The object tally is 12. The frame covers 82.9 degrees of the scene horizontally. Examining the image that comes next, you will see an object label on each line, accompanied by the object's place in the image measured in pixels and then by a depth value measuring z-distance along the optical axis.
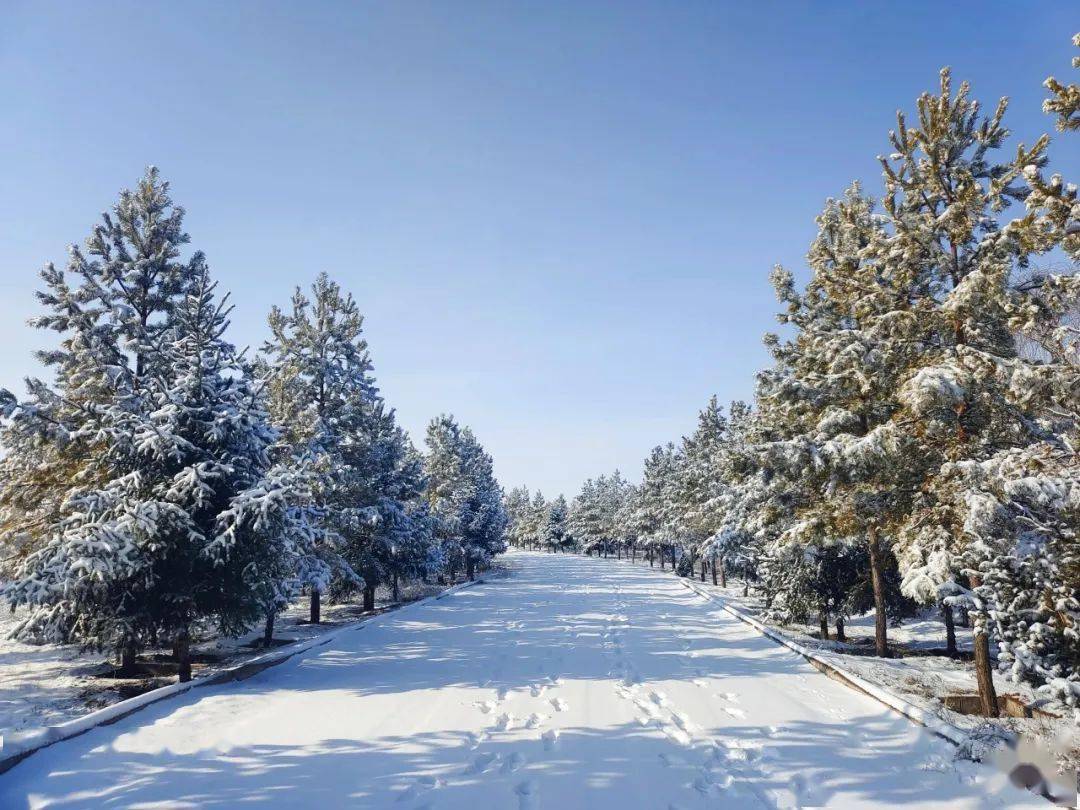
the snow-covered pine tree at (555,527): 102.50
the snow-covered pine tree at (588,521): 93.06
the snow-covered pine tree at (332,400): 20.23
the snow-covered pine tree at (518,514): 123.31
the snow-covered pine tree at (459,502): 37.72
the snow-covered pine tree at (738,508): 13.38
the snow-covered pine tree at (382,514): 22.27
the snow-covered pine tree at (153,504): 10.13
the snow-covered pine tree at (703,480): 31.41
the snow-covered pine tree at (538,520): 107.00
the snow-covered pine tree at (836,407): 11.12
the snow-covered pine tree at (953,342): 8.96
